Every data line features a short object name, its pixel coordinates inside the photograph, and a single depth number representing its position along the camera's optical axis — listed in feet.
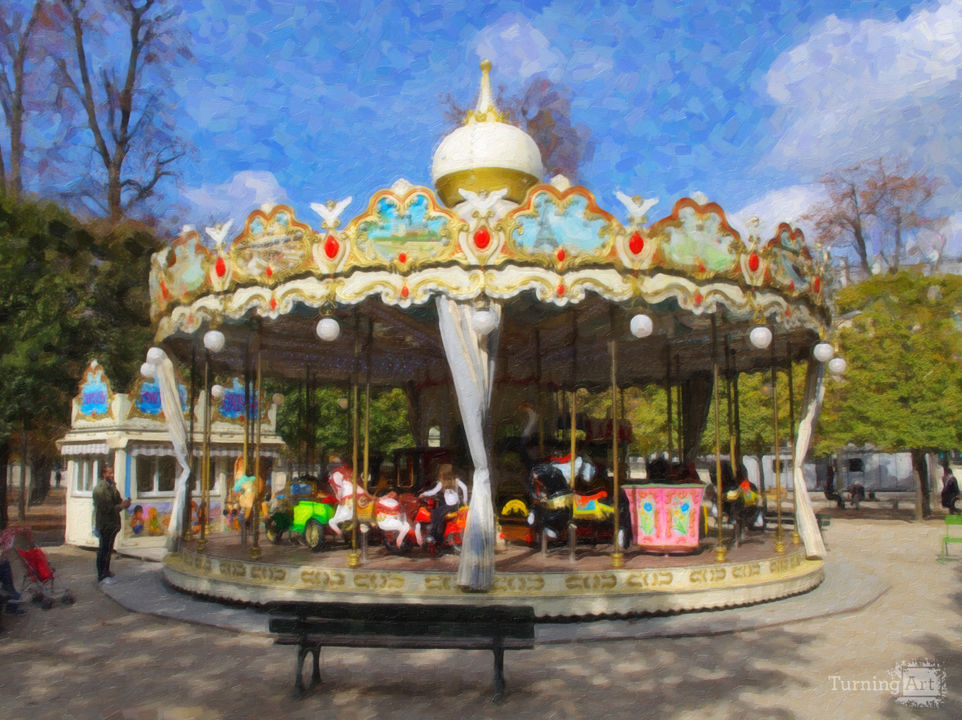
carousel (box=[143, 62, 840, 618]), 27.43
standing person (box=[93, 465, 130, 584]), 35.42
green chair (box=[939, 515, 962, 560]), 39.10
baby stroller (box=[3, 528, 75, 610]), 29.94
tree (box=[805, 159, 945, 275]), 104.68
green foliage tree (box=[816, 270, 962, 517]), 67.41
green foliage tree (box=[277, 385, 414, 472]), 96.48
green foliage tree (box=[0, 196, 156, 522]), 62.34
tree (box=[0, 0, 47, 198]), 78.69
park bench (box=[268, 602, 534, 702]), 18.21
